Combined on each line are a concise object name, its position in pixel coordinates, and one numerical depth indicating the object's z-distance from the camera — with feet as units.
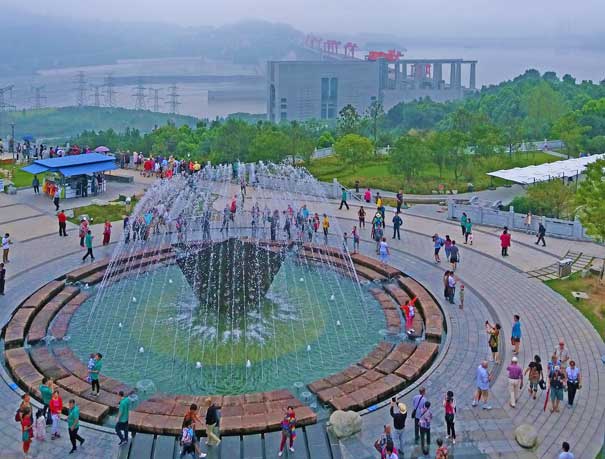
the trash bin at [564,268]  79.36
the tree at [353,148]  155.94
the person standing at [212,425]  44.31
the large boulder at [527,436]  43.86
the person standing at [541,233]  91.81
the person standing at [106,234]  89.45
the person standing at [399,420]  44.24
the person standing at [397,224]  94.07
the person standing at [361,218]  99.19
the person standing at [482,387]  48.73
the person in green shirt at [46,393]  47.01
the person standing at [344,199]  114.32
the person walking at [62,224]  93.71
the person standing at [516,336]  58.85
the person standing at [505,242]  86.07
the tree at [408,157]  140.77
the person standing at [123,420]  43.88
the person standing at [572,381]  49.47
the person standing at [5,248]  82.53
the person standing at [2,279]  71.41
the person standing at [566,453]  40.04
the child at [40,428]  44.75
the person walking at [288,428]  43.11
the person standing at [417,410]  44.78
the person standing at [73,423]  43.47
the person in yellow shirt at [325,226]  92.73
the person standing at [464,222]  92.99
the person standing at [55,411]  45.32
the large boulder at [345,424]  45.19
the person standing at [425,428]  43.73
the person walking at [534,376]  50.75
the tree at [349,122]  203.21
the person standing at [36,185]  123.44
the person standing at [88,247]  81.66
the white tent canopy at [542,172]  124.98
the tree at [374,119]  228.37
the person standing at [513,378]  49.60
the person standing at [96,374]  50.29
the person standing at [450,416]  44.39
